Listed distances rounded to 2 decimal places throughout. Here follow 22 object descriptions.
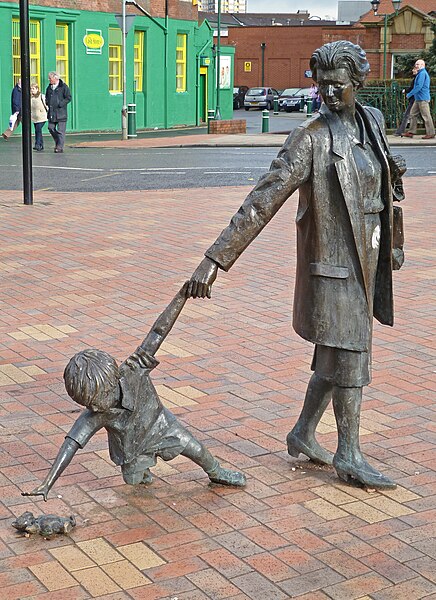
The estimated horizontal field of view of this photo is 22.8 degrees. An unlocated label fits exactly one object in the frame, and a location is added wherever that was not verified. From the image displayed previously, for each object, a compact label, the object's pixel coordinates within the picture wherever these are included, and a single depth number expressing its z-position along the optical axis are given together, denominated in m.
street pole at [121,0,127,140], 29.94
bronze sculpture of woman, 4.48
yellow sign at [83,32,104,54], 33.59
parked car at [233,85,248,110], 60.97
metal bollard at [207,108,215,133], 36.94
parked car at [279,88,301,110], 56.39
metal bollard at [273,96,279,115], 53.11
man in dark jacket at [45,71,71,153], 25.12
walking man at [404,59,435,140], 24.98
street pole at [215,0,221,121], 39.88
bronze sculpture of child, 4.33
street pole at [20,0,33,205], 13.55
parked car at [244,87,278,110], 56.72
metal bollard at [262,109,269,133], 32.65
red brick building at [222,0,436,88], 68.62
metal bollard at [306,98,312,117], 43.86
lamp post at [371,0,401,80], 44.13
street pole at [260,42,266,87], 69.88
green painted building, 31.61
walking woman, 24.70
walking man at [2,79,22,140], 27.31
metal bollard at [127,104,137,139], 30.89
